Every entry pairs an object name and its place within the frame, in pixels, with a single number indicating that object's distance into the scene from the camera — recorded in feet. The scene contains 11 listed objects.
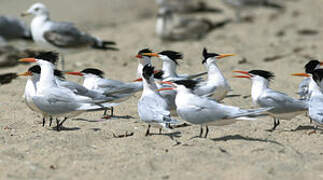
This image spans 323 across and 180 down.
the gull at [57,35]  61.93
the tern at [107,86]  41.09
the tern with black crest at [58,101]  35.73
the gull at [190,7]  97.96
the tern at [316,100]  34.99
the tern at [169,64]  45.65
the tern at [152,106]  33.76
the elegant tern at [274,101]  36.27
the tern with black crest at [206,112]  32.89
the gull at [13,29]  69.77
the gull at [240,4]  91.35
